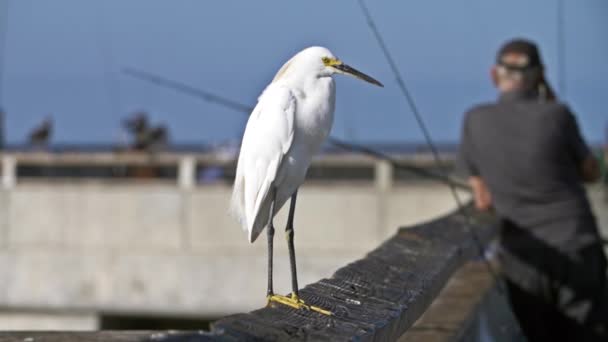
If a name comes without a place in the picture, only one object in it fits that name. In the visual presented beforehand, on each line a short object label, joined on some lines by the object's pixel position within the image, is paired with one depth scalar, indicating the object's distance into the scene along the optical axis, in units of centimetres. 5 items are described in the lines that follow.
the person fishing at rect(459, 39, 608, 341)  1029
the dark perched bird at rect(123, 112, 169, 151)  3731
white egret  648
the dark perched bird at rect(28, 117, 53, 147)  4659
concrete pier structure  2547
